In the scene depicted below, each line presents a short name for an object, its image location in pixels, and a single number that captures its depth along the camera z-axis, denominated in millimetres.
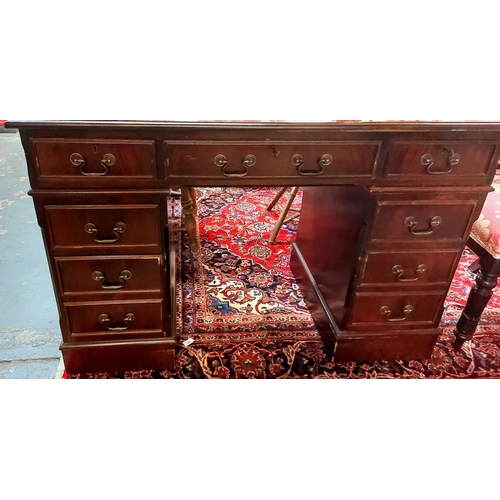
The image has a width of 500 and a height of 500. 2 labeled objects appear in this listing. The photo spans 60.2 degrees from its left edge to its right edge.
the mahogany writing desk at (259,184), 1107
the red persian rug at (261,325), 1595
